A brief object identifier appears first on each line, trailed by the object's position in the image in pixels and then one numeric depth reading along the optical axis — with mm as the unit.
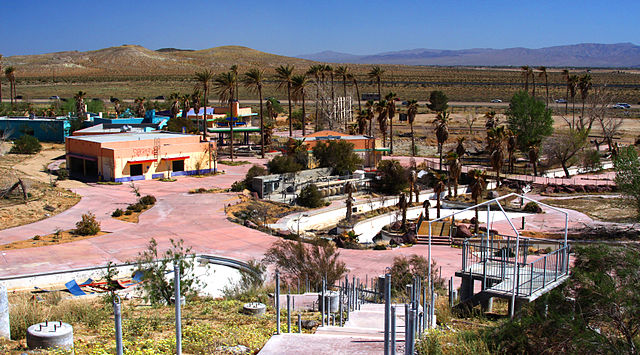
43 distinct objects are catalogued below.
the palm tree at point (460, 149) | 49750
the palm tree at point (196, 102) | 72619
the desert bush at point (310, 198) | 43344
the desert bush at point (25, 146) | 59188
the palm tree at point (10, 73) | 90500
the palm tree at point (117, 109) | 81688
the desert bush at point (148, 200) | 38844
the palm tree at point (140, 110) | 79875
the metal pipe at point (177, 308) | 8930
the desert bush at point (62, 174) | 47491
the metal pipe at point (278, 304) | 11655
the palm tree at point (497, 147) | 48031
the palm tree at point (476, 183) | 39906
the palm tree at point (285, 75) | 69625
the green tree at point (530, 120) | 64438
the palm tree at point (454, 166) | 44250
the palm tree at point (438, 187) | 40094
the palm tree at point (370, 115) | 64544
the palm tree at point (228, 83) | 62469
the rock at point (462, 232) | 34628
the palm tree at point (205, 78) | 66062
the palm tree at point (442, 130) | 52494
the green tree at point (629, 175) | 34156
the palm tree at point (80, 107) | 73481
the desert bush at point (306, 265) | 22516
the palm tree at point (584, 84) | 76438
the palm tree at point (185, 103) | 75250
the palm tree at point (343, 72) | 78688
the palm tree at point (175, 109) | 71662
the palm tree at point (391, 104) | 65125
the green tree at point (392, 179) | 49219
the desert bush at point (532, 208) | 41750
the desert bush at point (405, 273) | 21895
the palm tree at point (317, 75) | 79125
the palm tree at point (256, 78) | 63228
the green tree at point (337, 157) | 52156
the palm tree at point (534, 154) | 53625
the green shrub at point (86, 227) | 31328
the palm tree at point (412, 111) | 67375
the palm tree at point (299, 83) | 70688
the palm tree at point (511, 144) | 53969
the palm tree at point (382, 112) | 63150
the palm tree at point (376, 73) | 79712
